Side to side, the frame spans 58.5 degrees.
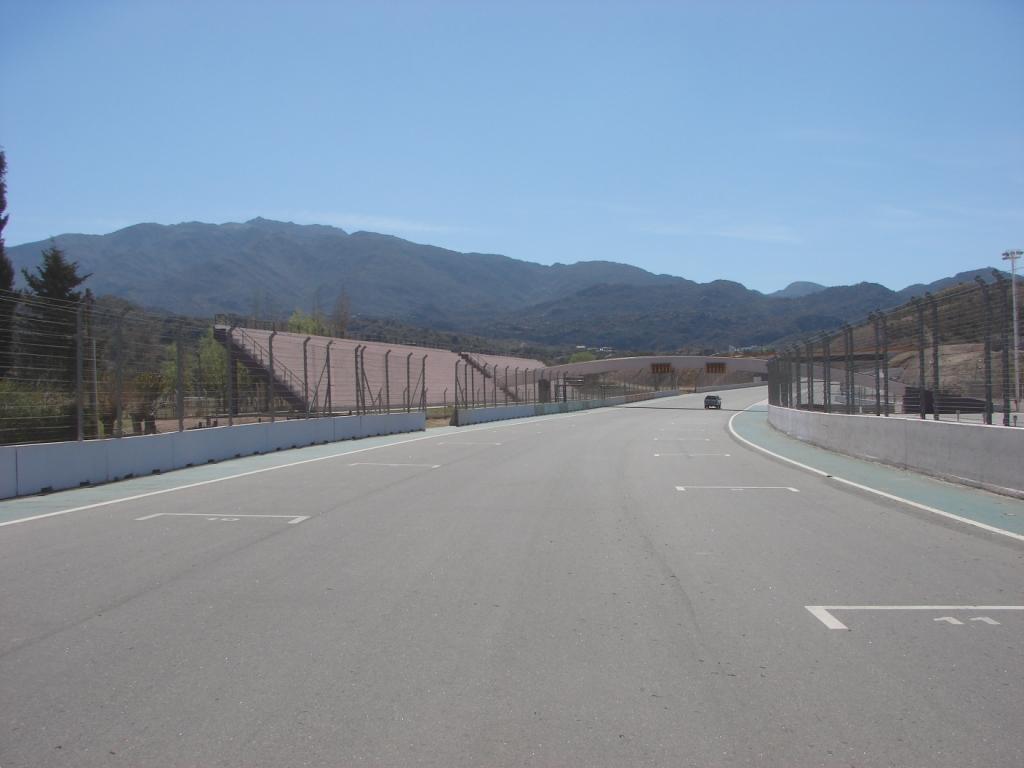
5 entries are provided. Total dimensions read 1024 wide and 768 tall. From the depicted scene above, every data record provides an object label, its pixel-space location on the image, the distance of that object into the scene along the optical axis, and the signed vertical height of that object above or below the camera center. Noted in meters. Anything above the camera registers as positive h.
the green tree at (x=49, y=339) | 15.13 +0.92
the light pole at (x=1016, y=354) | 13.31 +0.36
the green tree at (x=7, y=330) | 14.42 +1.02
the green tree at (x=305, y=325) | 83.22 +6.10
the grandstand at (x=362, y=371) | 26.12 +0.69
